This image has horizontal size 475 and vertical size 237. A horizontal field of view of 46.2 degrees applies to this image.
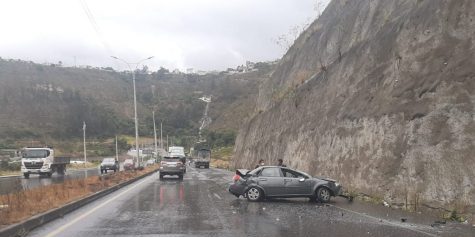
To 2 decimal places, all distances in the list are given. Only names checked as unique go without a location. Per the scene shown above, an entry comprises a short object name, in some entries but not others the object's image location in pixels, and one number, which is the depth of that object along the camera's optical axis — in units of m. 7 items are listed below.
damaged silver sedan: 20.41
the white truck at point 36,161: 44.91
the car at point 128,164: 64.39
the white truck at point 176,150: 86.12
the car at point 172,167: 40.31
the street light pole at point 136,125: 47.69
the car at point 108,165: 60.62
